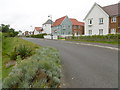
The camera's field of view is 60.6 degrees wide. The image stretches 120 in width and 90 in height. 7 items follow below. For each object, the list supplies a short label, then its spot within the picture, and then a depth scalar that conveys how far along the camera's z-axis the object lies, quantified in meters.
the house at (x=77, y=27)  51.07
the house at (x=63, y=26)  47.83
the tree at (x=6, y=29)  31.45
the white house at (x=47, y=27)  64.25
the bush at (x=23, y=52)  7.25
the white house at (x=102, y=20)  26.22
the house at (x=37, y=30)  81.30
